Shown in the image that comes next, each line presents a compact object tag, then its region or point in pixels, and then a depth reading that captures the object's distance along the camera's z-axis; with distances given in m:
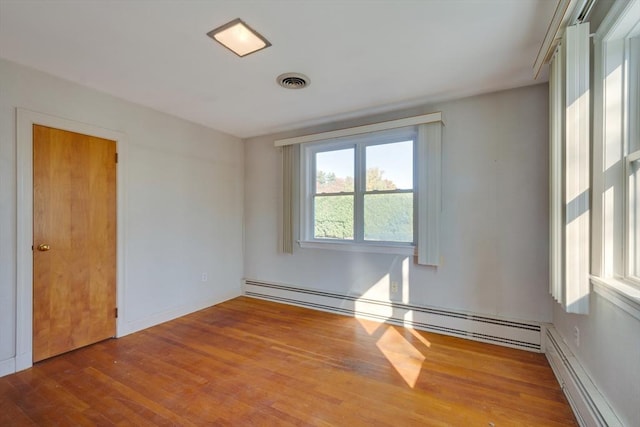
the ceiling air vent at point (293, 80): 2.53
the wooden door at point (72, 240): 2.48
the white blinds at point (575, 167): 1.66
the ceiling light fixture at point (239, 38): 1.88
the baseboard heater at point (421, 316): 2.68
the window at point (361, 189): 3.34
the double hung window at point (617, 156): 1.44
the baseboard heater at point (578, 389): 1.48
